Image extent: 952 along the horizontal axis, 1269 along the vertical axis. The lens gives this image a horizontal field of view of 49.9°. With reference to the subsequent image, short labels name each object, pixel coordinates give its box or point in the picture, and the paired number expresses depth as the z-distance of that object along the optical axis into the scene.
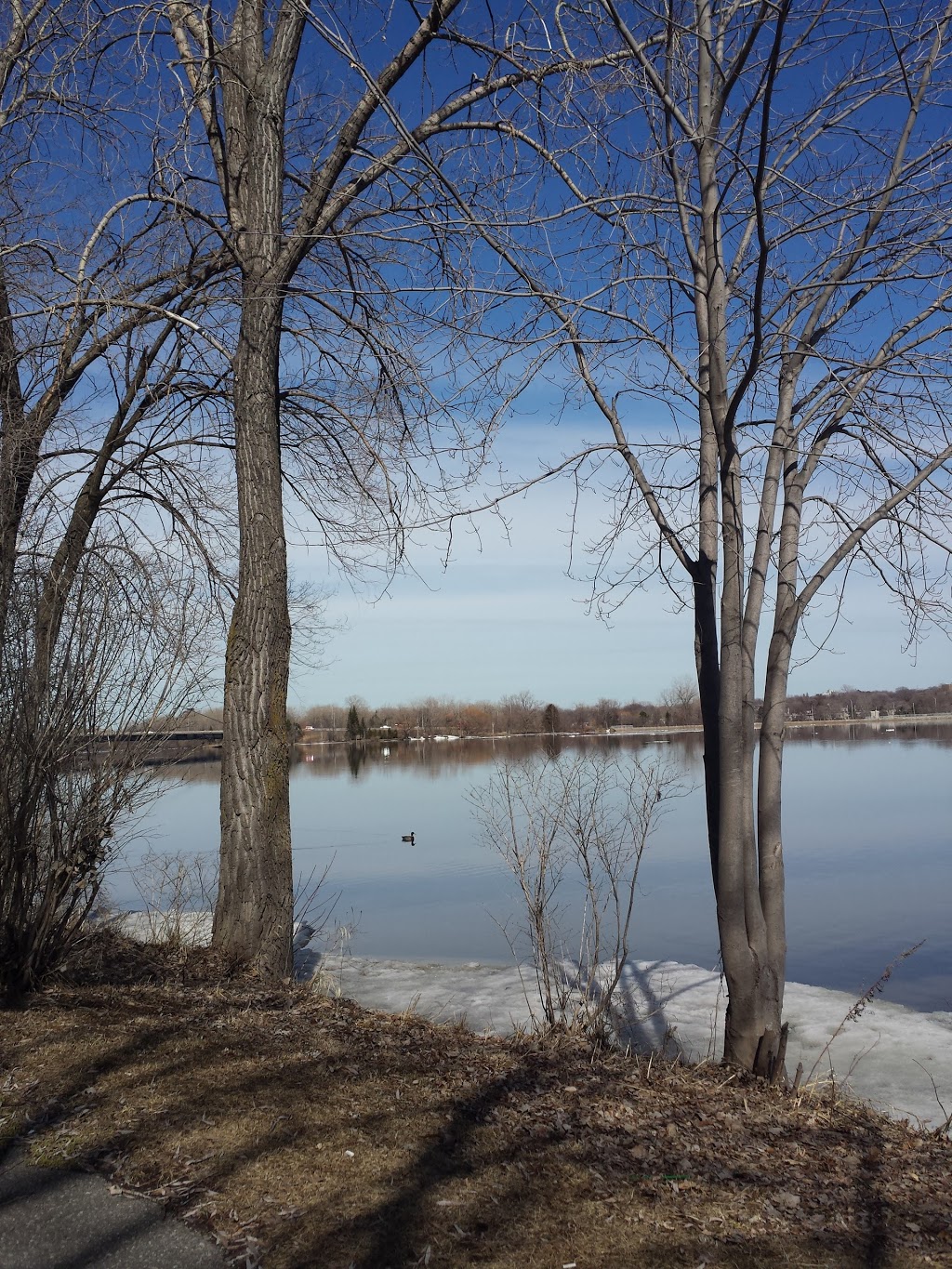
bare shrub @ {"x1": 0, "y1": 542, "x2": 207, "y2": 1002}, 6.13
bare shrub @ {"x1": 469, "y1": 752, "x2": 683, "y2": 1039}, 7.04
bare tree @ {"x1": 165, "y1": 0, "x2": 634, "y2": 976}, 7.33
